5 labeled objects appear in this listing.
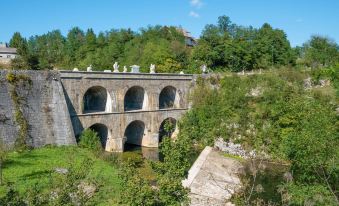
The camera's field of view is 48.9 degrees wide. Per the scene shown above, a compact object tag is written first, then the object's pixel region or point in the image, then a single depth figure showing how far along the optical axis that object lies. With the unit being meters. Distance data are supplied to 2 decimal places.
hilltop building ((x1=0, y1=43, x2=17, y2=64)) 68.50
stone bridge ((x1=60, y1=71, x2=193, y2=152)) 32.69
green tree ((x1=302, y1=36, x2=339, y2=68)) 60.38
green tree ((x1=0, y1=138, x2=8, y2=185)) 20.38
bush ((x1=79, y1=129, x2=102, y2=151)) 30.61
